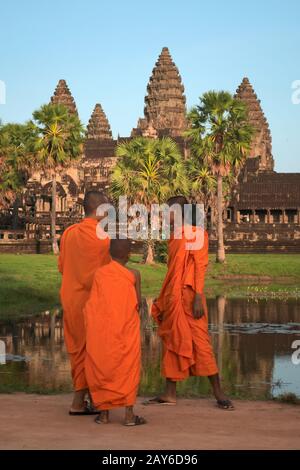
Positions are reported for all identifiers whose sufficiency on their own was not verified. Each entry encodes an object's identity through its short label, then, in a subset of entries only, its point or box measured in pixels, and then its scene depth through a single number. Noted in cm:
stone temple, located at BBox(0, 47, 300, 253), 5756
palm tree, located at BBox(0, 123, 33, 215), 5831
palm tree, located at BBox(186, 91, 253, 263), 4297
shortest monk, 824
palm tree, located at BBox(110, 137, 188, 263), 4319
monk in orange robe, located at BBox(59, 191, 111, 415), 893
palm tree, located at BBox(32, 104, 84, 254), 4838
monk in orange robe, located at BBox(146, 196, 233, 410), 966
